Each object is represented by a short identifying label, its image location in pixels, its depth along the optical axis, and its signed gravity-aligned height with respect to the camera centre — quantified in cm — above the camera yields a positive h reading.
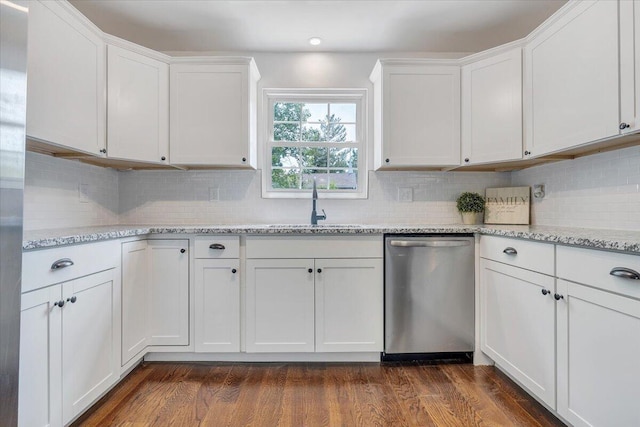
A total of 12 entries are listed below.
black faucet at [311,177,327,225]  255 -1
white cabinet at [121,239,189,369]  210 -53
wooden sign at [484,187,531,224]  246 +8
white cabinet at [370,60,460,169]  241 +78
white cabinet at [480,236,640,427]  115 -51
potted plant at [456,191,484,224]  260 +7
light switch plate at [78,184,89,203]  227 +14
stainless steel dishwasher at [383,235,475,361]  212 -54
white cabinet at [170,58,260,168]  238 +78
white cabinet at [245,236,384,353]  212 -54
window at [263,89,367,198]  285 +65
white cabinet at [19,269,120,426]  126 -62
